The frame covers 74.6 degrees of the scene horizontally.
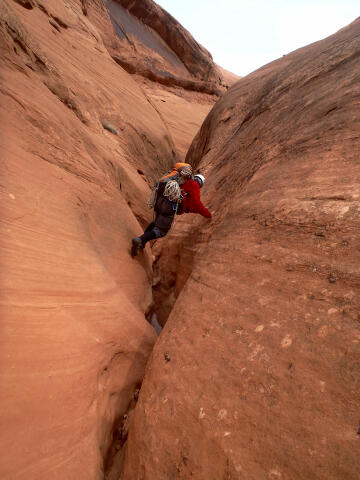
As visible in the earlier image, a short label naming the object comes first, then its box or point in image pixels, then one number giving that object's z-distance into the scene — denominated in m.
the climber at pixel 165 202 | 3.36
